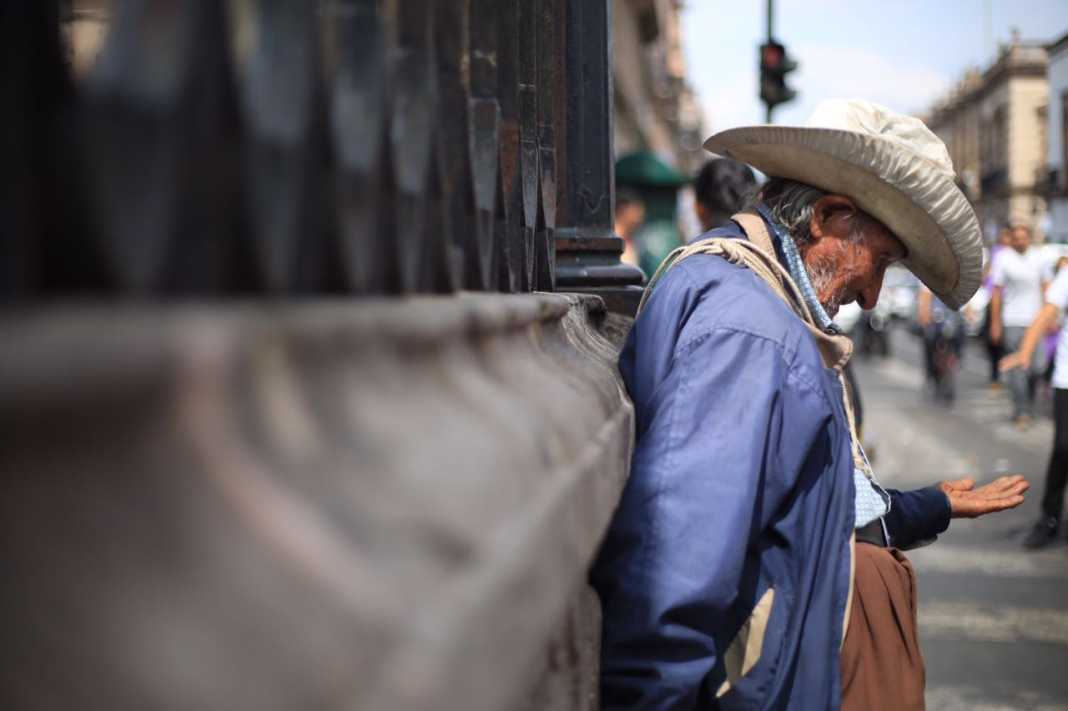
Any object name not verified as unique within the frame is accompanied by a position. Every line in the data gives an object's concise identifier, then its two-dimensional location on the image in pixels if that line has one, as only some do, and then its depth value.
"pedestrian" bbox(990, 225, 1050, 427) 12.52
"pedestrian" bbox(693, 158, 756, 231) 5.99
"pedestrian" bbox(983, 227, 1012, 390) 13.24
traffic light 15.41
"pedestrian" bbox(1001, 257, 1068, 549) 7.57
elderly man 2.23
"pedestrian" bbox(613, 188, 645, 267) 8.37
